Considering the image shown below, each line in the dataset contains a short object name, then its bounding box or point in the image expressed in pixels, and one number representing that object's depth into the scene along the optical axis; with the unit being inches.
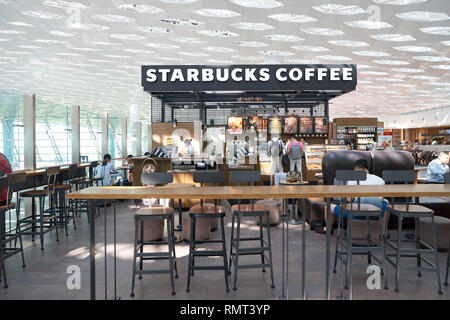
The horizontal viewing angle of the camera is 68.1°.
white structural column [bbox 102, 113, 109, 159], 581.6
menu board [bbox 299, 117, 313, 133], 456.0
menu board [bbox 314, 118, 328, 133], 454.6
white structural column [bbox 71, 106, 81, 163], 419.8
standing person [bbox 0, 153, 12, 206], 177.7
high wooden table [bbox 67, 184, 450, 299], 108.0
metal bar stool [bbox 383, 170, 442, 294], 125.9
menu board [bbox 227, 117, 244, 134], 459.2
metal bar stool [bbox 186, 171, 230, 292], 127.0
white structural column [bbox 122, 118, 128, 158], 788.0
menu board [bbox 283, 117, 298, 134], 455.8
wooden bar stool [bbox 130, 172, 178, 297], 124.3
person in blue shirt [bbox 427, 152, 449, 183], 233.9
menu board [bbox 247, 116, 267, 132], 464.8
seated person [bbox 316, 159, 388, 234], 159.5
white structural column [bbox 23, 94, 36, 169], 293.7
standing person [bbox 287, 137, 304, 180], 367.6
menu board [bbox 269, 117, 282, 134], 450.9
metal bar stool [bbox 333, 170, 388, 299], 125.1
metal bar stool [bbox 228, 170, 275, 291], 125.8
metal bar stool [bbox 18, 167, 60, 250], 190.9
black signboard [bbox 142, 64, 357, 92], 277.7
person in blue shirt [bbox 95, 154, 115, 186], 306.0
